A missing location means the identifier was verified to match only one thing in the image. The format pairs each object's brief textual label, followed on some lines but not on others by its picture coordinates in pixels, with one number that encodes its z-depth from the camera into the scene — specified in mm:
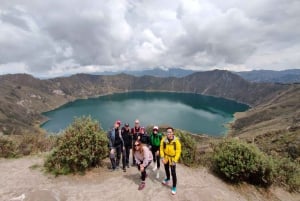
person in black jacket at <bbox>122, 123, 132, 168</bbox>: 7562
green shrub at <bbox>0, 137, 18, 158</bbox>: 9985
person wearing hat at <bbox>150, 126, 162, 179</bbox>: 7239
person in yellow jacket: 6021
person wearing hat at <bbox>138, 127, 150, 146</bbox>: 7548
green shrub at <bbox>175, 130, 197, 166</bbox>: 9646
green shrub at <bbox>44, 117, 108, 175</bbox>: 7609
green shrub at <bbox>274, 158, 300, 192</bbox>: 9093
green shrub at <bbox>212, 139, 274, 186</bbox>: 8230
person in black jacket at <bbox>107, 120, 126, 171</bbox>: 7443
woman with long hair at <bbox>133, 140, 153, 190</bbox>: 6566
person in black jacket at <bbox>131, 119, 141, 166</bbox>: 7752
